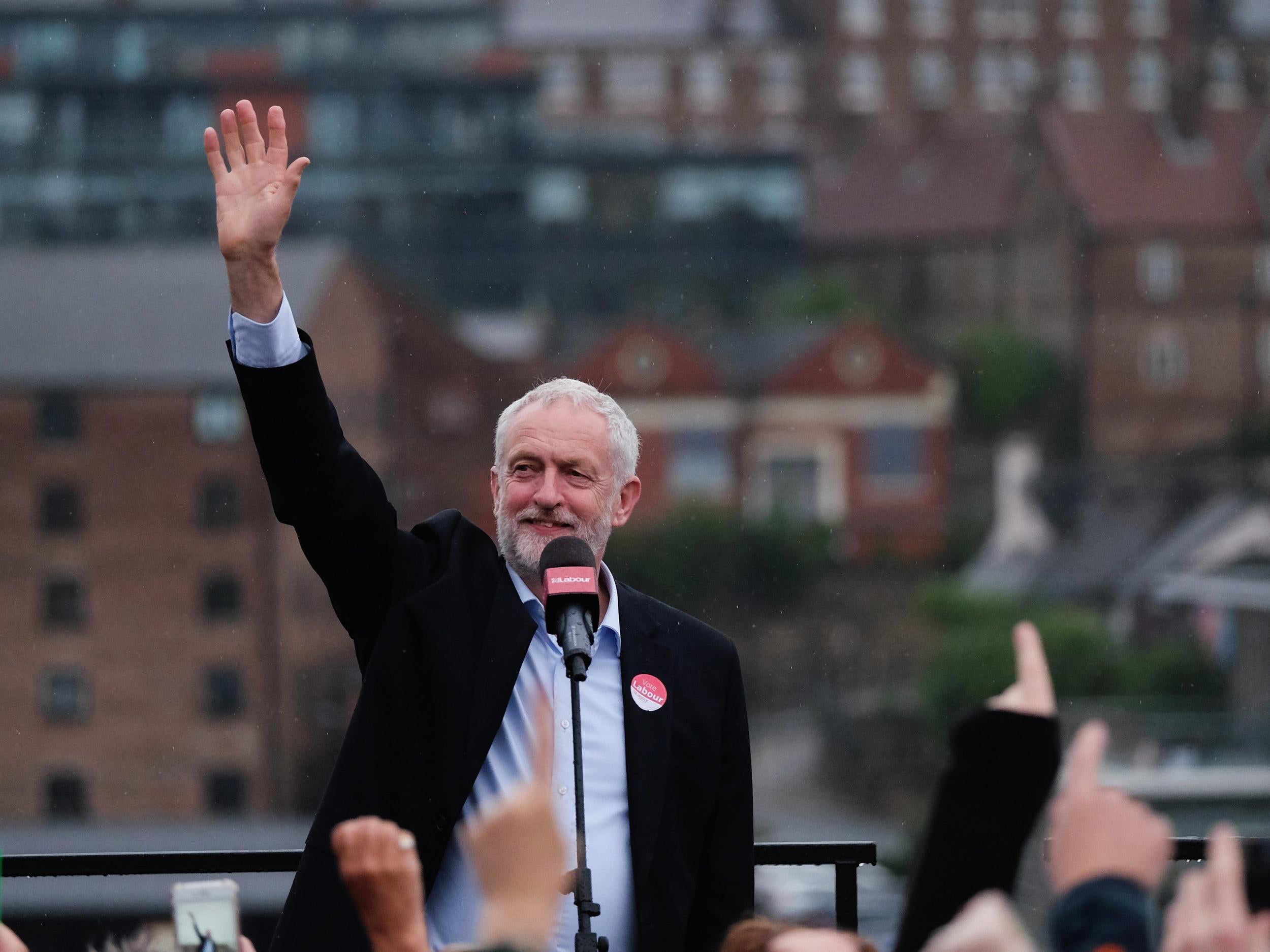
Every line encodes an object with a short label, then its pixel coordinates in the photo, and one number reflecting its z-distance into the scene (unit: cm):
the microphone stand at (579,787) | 1153
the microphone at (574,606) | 1162
